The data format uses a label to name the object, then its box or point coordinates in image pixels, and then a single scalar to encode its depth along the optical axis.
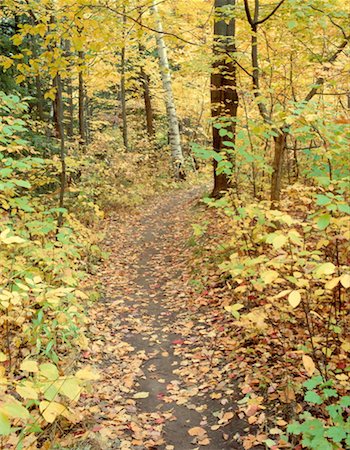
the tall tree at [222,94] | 9.09
